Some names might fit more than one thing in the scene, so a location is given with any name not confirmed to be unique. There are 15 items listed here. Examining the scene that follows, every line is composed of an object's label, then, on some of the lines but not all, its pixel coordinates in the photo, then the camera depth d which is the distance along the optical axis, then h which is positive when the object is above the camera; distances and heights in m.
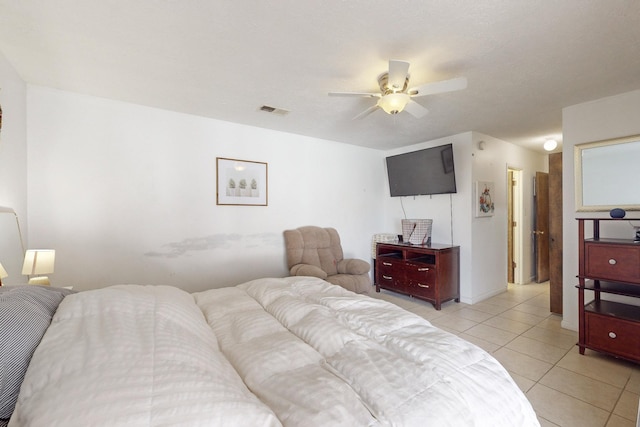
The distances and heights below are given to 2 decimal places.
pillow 0.73 -0.37
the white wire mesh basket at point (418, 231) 3.95 -0.26
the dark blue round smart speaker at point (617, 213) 2.21 -0.01
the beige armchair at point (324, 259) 3.27 -0.60
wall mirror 2.48 +0.37
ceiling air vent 2.81 +1.14
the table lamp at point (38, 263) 1.77 -0.31
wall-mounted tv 3.75 +0.64
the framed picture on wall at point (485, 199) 3.76 +0.21
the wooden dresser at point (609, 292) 2.11 -0.69
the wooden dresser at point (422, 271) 3.52 -0.82
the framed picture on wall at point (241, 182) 3.18 +0.41
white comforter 0.63 -0.52
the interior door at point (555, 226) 3.34 -0.18
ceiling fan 1.78 +0.91
